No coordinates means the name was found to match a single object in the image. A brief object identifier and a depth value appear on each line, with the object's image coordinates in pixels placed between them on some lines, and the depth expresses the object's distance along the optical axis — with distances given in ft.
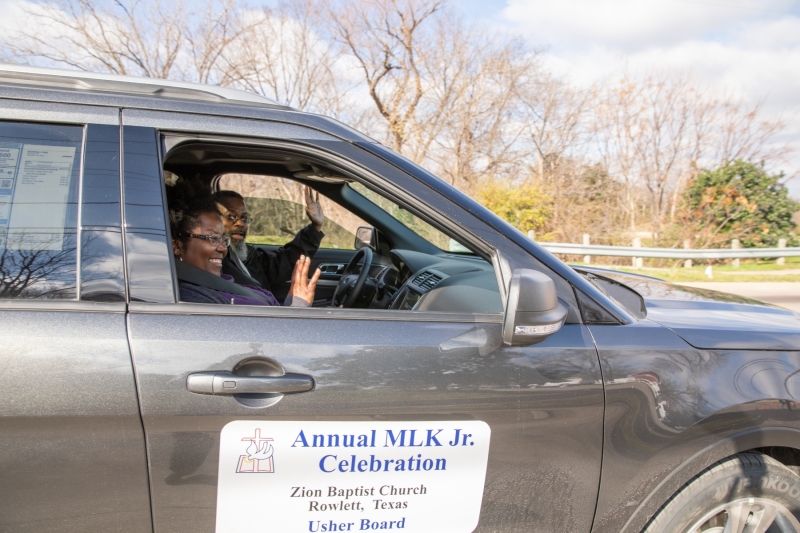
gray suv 5.06
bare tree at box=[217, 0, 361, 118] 51.24
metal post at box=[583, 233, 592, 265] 41.42
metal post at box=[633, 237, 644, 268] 40.50
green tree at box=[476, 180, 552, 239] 46.47
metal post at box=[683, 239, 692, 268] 41.70
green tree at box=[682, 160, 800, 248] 44.50
